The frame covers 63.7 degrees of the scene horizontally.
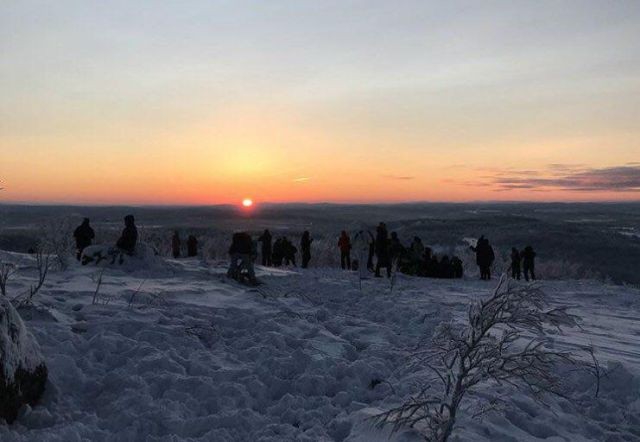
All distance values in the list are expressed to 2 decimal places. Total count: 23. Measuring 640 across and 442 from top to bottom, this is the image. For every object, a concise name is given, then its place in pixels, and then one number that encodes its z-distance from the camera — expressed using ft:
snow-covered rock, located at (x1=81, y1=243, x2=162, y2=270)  44.60
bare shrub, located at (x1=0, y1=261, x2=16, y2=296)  22.99
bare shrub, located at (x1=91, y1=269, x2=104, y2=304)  27.92
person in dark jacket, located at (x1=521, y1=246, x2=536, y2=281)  68.95
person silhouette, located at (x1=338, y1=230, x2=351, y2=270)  70.27
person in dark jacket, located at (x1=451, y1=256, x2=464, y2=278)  67.51
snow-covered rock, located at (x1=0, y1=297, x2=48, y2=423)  15.00
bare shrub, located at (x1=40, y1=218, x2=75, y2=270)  61.01
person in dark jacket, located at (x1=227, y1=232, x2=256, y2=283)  43.34
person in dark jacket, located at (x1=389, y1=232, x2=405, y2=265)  62.48
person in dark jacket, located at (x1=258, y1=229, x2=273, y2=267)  72.35
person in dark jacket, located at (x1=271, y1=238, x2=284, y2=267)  72.90
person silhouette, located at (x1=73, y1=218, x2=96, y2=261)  56.03
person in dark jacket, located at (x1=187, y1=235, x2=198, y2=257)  77.66
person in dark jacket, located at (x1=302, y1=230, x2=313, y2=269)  70.76
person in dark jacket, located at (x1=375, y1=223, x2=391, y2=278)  59.52
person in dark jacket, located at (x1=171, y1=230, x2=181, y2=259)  79.25
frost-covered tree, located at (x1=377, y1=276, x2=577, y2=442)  13.76
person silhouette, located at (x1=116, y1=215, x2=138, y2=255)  45.16
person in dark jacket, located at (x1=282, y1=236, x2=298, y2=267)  72.69
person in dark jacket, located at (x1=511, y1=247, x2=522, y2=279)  69.10
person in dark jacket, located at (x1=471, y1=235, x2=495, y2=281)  67.00
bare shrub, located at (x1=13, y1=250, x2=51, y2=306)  23.68
